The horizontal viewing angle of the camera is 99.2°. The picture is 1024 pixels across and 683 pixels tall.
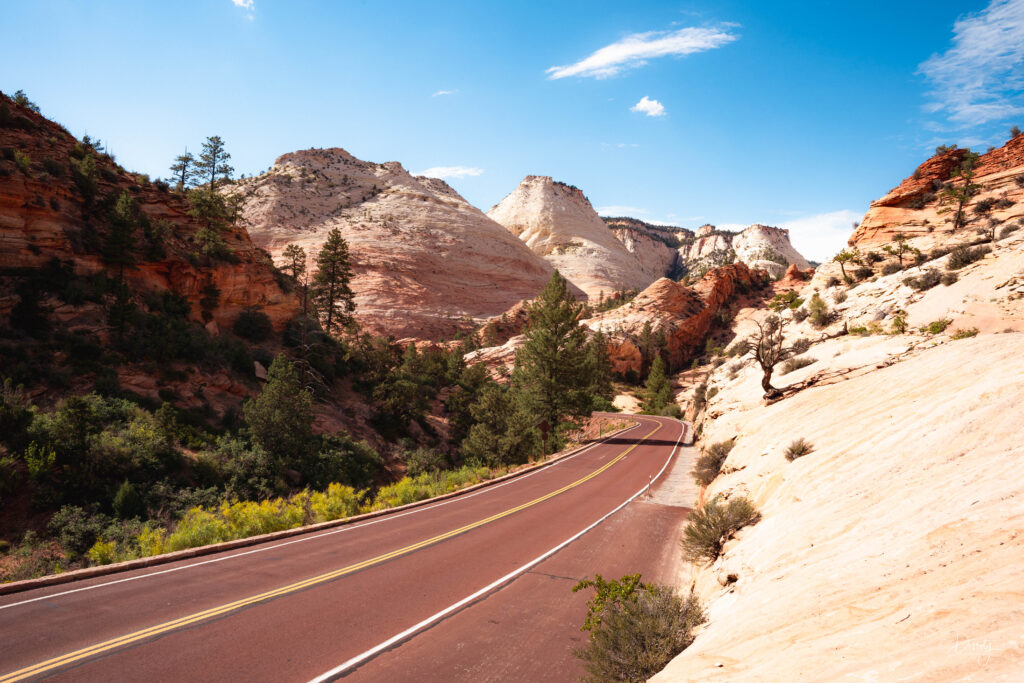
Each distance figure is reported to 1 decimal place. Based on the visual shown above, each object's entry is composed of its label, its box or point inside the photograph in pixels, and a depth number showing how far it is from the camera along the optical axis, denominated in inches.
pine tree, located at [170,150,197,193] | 1815.9
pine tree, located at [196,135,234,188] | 1868.8
